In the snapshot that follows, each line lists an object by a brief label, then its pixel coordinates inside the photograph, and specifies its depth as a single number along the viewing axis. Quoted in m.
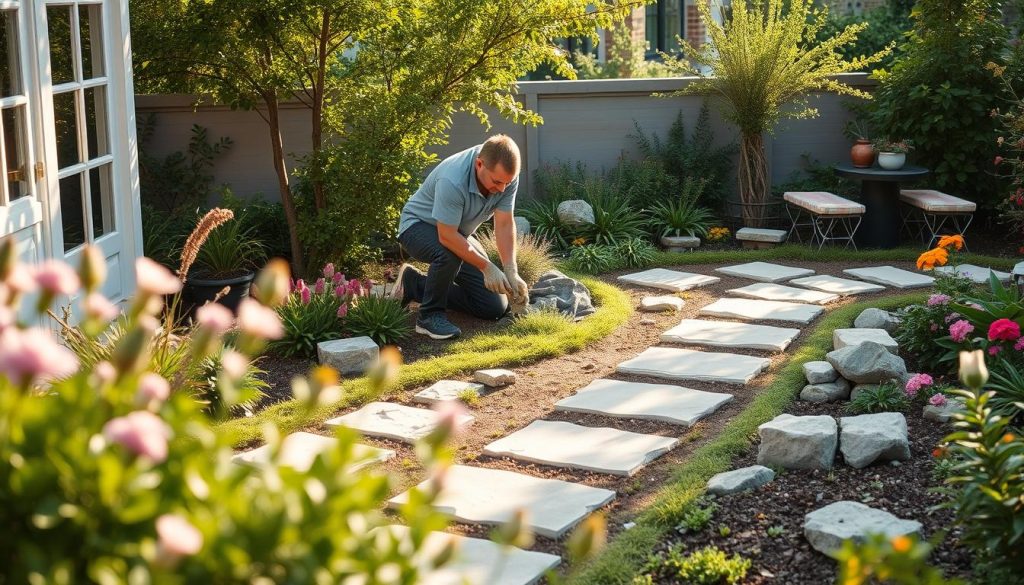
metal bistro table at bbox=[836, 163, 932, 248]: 9.23
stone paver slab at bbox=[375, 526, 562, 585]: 3.50
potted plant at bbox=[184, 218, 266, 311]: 7.67
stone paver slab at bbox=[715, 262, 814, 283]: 8.26
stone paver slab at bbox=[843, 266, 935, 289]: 7.95
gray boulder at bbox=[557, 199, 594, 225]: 9.27
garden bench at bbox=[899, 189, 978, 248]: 8.84
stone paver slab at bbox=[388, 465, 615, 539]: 4.02
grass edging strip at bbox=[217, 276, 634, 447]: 5.21
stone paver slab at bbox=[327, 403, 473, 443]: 5.07
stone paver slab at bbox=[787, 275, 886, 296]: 7.80
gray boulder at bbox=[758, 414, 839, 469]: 4.43
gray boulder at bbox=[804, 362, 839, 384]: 5.43
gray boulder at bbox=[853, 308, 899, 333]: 6.41
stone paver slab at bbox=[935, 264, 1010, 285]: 7.81
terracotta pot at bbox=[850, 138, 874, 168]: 9.34
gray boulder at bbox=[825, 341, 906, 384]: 5.29
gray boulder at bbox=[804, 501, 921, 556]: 3.62
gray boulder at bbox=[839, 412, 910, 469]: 4.41
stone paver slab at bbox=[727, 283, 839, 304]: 7.59
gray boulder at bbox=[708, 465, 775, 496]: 4.23
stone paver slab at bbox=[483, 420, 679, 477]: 4.64
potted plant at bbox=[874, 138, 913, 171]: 9.18
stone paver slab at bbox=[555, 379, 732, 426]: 5.27
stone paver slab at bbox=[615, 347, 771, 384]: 5.86
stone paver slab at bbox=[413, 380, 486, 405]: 5.59
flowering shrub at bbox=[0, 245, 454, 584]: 1.61
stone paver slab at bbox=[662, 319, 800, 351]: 6.45
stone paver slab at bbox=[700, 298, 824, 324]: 7.07
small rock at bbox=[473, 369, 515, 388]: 5.83
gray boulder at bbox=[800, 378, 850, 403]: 5.33
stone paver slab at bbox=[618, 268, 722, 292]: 8.08
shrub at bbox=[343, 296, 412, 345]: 6.59
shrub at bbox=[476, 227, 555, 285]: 7.74
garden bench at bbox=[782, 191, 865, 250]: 9.00
